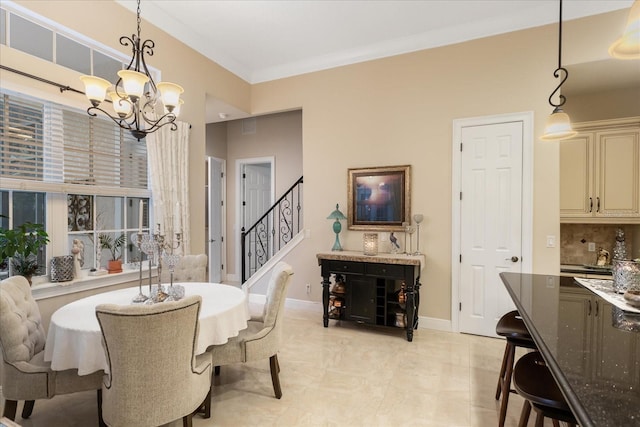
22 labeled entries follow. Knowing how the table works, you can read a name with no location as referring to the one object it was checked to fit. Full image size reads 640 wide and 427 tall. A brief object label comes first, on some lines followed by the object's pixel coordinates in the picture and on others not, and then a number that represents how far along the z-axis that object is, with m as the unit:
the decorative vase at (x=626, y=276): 1.87
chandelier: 2.05
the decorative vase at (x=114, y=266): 3.19
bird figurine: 4.07
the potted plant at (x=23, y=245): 2.27
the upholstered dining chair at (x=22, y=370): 1.82
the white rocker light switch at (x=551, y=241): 3.48
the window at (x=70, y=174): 2.53
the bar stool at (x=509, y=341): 2.05
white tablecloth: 1.76
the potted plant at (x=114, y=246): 3.19
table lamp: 4.29
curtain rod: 2.43
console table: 3.62
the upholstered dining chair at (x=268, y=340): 2.33
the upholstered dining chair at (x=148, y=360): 1.53
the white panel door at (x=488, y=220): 3.62
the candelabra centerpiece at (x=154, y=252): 2.27
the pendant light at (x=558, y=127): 2.34
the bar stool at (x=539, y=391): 1.35
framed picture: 4.12
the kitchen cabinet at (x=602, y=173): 3.72
